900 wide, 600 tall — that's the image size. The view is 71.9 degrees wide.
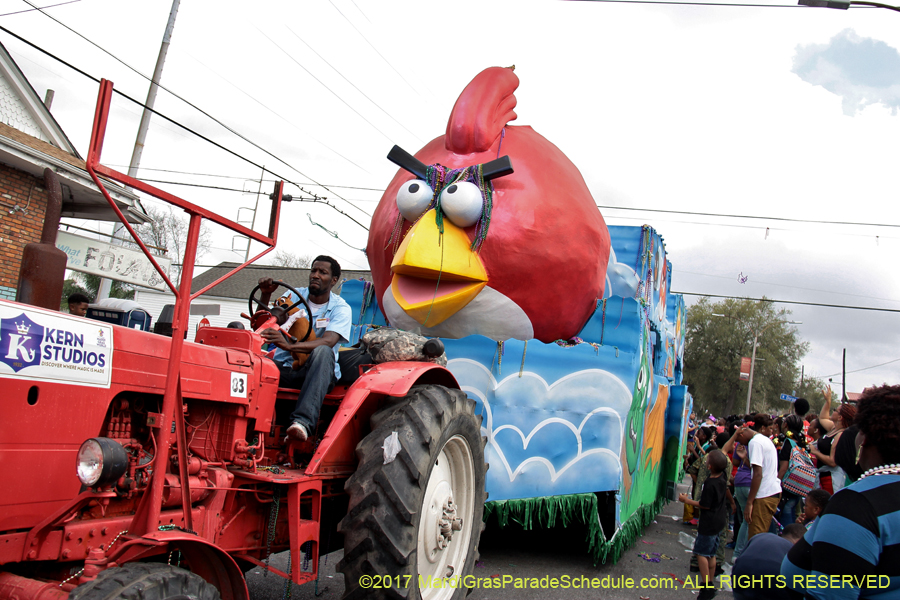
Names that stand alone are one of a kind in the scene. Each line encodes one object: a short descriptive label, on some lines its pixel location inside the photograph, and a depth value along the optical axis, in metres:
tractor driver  3.15
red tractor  2.07
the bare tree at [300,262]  37.28
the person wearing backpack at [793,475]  5.49
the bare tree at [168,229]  25.97
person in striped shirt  1.76
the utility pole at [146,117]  12.43
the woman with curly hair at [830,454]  4.56
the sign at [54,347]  2.04
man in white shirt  5.30
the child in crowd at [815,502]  3.88
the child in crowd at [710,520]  4.92
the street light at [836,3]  6.57
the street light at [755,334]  29.65
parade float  5.00
